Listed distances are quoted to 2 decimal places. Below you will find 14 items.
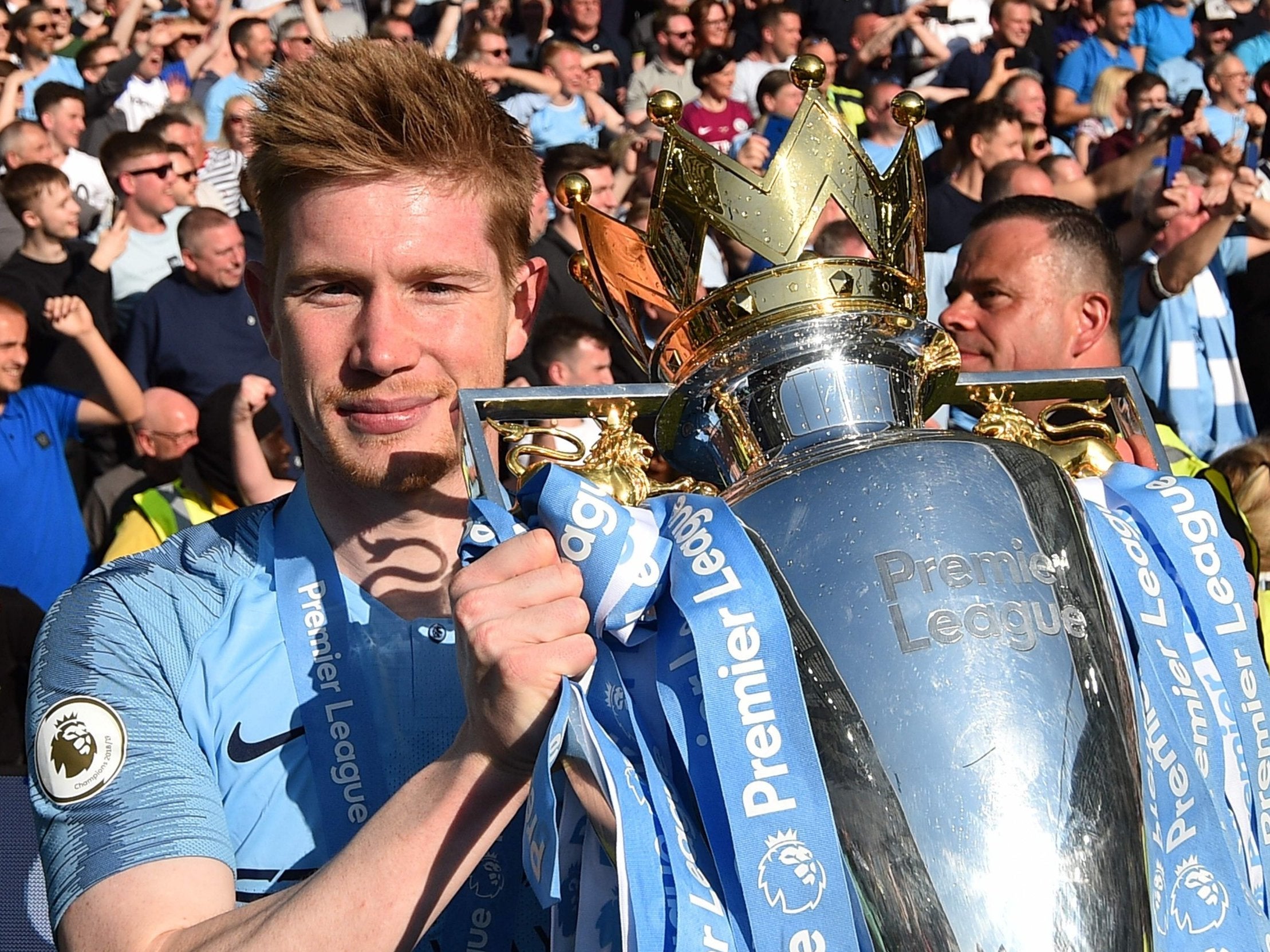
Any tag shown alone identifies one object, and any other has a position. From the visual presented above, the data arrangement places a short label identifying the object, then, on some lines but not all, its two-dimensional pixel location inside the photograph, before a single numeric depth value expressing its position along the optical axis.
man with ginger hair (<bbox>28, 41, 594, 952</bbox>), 2.08
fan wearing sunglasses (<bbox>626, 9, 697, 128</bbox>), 10.38
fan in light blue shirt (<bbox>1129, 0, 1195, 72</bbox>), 11.66
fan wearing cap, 11.02
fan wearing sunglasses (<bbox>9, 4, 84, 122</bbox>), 9.60
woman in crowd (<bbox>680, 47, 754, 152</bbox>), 9.38
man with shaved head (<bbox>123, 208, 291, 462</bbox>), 6.52
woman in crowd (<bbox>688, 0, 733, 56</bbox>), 10.69
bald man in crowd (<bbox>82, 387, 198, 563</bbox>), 6.07
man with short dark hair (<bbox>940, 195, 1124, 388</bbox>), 4.59
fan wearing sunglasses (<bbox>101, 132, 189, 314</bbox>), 7.36
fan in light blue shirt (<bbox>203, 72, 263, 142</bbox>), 9.30
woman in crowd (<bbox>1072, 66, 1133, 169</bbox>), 9.97
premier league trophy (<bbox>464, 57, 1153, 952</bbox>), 1.71
